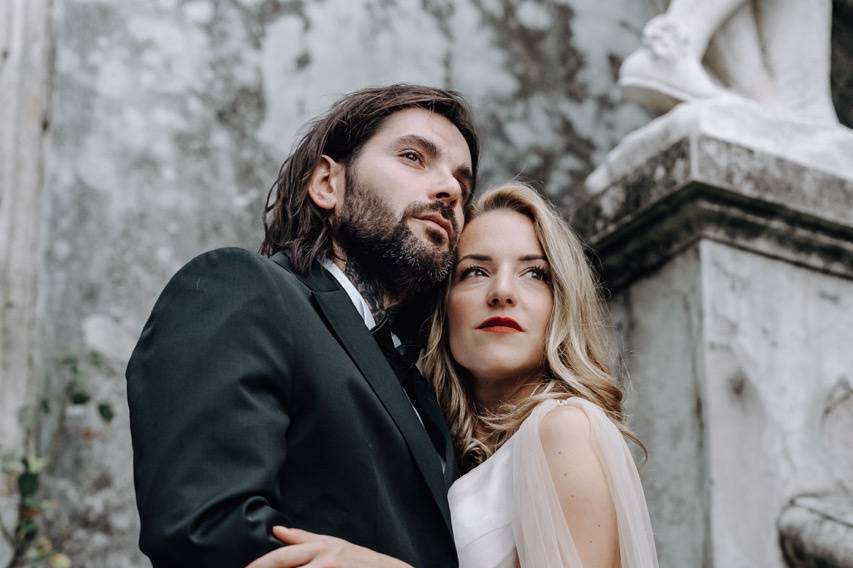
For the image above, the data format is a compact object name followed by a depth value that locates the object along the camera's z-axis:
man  2.10
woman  2.36
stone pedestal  3.44
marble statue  4.10
